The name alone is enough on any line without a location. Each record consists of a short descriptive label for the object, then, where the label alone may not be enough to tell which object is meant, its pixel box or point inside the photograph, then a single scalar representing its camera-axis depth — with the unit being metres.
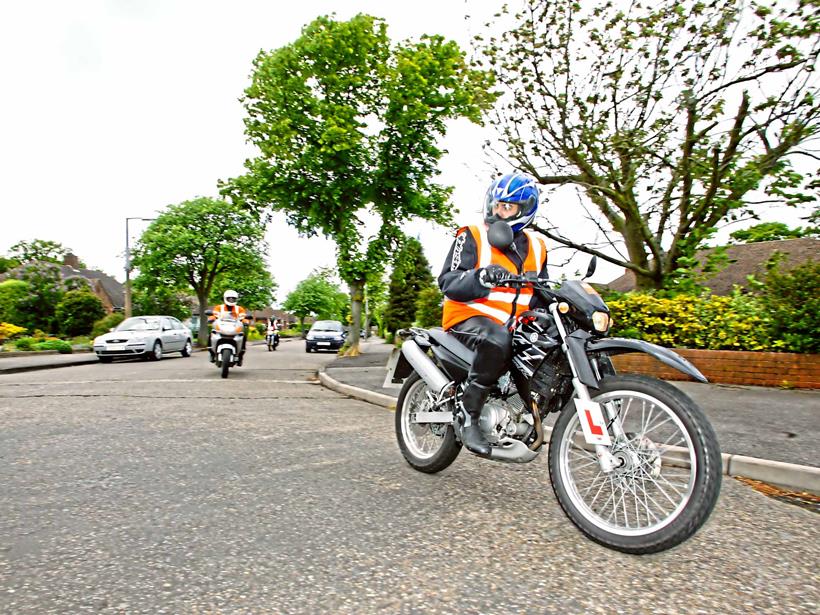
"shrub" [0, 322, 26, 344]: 27.63
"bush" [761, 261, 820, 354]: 8.51
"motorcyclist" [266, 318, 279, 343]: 33.69
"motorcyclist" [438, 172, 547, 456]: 3.43
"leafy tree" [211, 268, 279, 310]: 43.78
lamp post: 28.57
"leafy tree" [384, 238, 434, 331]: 63.41
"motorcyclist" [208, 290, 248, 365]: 13.76
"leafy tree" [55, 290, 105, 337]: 39.16
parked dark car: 30.06
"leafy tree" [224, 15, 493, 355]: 19.78
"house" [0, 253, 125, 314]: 74.44
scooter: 13.20
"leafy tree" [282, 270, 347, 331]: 84.44
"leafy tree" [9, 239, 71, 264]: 56.09
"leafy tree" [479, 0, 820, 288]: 10.95
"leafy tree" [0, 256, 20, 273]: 79.94
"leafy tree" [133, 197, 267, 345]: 32.31
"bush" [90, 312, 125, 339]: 32.06
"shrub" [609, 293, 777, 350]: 9.41
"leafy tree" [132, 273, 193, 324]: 33.62
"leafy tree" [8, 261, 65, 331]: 39.38
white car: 19.38
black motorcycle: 2.56
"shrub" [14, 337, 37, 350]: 23.31
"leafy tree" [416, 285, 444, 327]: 16.27
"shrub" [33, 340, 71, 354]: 23.16
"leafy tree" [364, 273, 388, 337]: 66.69
